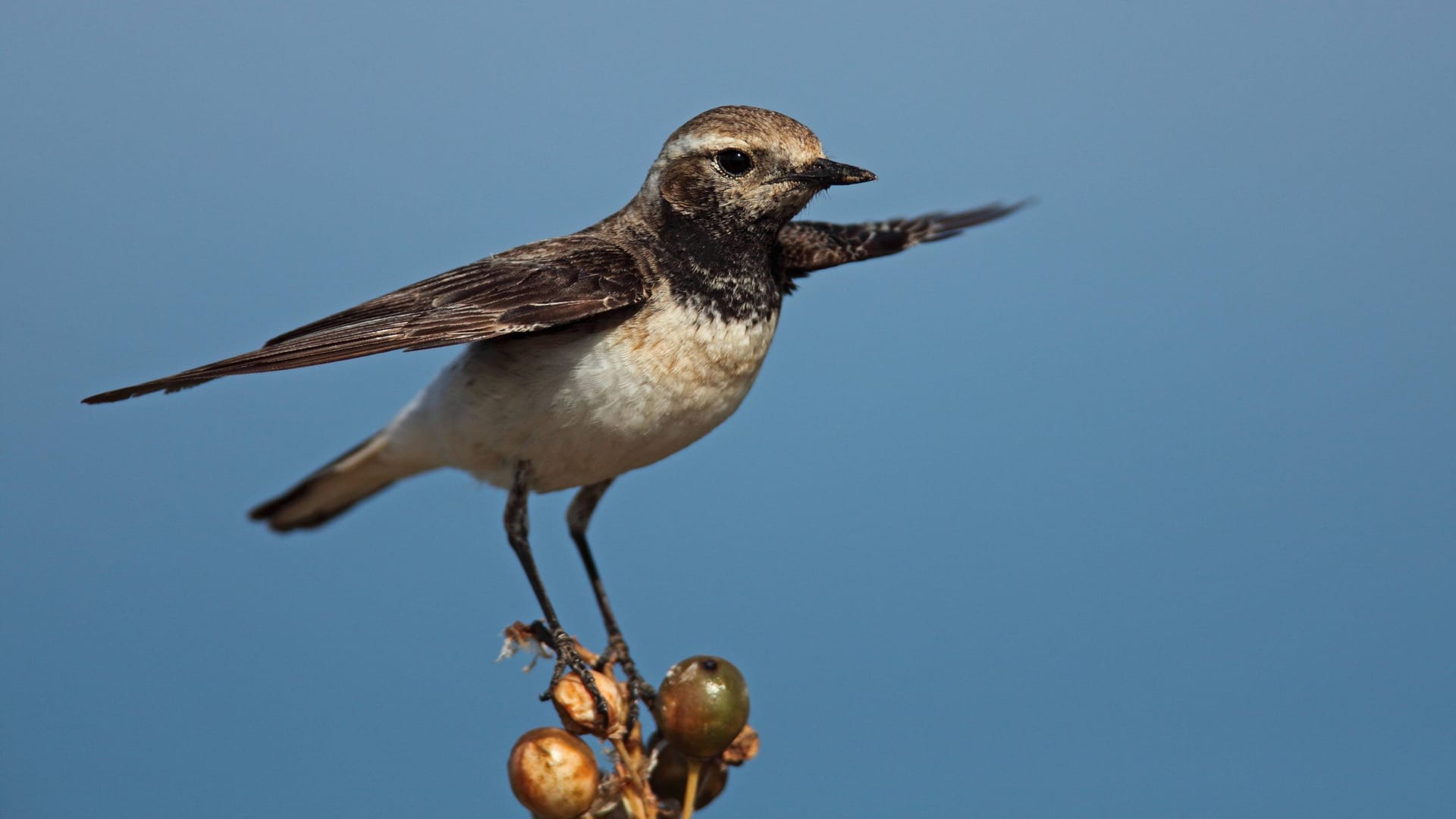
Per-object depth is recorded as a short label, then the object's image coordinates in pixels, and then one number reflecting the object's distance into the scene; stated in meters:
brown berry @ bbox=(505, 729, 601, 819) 6.51
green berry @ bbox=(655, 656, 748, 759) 6.63
